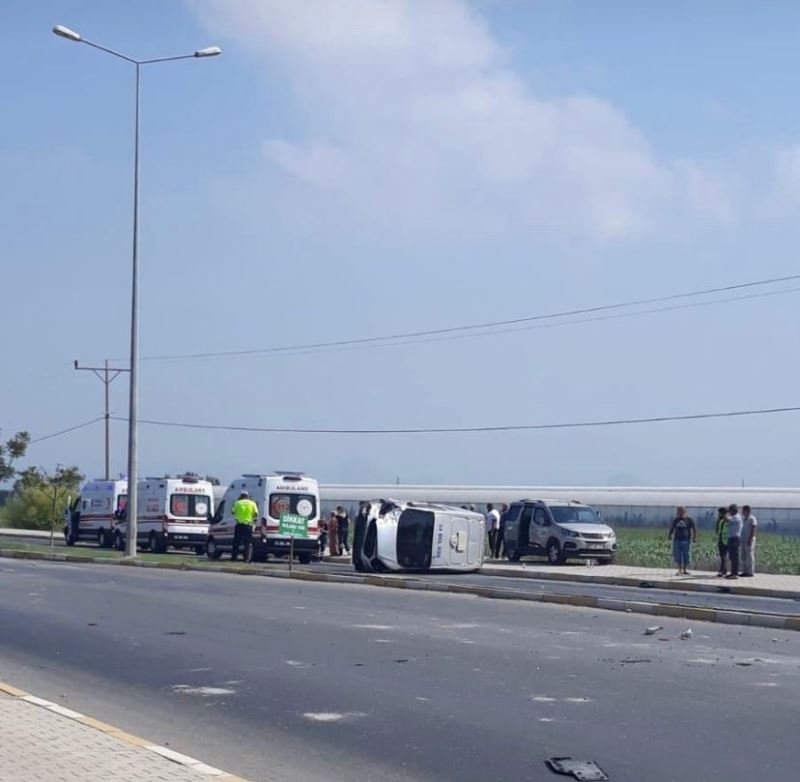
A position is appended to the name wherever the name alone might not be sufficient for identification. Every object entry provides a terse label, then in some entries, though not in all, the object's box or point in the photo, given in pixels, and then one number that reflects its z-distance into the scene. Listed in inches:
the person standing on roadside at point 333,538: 1573.6
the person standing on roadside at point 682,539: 1173.1
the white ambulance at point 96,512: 1803.6
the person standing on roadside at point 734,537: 1121.4
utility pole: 2529.5
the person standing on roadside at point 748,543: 1135.6
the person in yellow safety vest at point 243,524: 1336.1
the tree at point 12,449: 3203.7
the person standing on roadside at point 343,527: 1608.0
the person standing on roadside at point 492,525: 1545.3
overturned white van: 1185.4
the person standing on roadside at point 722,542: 1132.5
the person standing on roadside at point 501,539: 1488.7
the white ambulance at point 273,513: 1390.3
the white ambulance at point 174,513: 1628.9
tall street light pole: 1339.8
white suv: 1378.0
